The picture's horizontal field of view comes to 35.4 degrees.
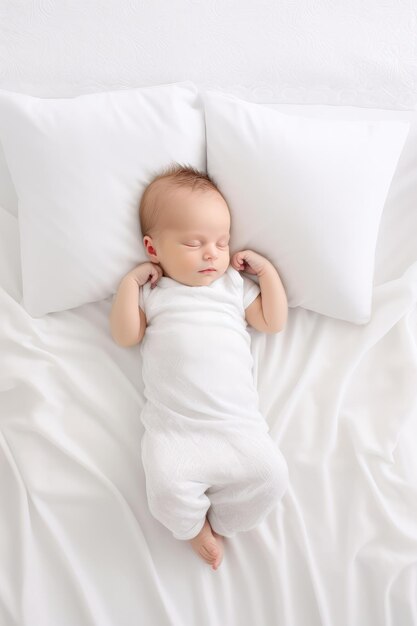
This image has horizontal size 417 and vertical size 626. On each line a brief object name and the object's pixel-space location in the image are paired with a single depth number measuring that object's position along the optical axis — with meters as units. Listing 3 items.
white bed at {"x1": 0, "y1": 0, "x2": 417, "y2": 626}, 1.24
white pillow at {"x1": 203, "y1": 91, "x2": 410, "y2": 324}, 1.45
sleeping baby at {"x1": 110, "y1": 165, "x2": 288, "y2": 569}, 1.26
